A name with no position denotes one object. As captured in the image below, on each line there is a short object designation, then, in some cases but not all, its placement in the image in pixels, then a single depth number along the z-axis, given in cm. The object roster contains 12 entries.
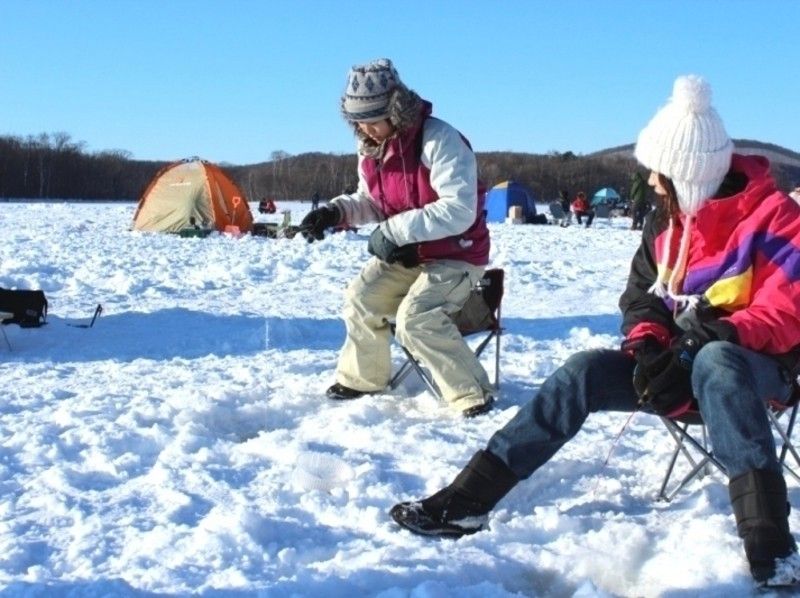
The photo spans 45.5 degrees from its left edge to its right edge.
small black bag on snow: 613
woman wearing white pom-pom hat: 262
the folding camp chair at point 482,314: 461
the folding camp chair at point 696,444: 284
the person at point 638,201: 2344
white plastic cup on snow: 328
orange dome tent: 1750
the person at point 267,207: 3272
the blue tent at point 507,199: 2888
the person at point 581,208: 2768
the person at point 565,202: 3102
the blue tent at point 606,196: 4152
